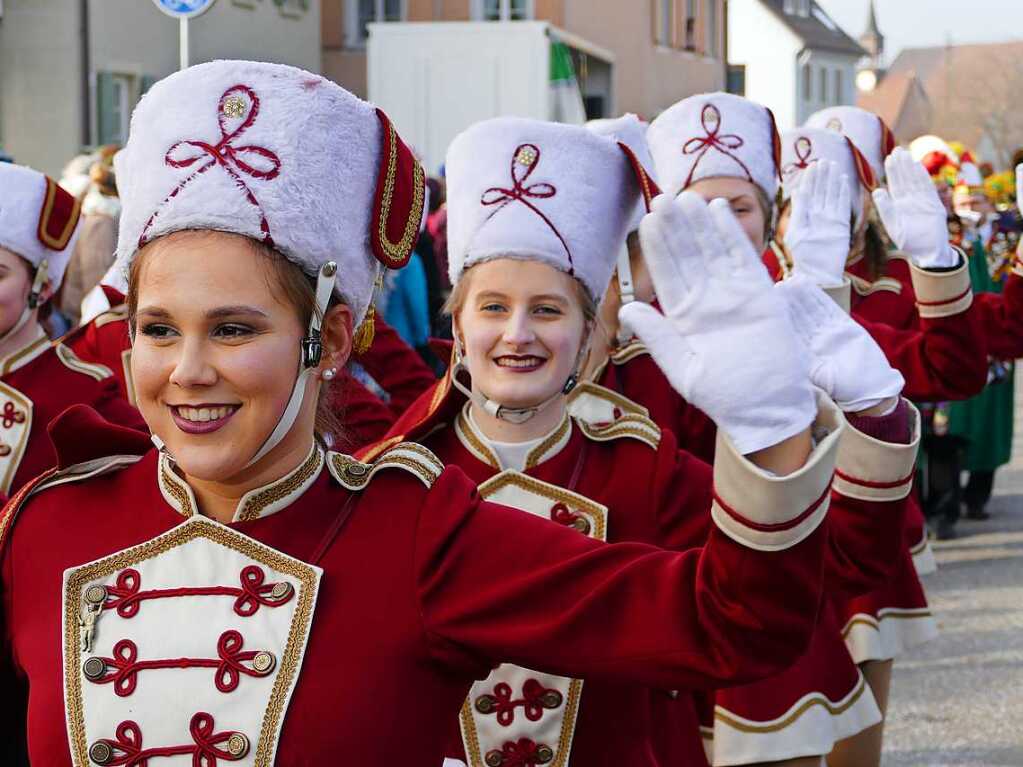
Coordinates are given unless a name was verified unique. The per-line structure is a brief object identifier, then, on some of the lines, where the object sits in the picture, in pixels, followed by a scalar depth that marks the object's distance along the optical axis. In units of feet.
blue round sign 23.89
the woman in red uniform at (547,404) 11.02
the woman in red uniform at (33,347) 13.82
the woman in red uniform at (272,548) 7.63
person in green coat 34.22
